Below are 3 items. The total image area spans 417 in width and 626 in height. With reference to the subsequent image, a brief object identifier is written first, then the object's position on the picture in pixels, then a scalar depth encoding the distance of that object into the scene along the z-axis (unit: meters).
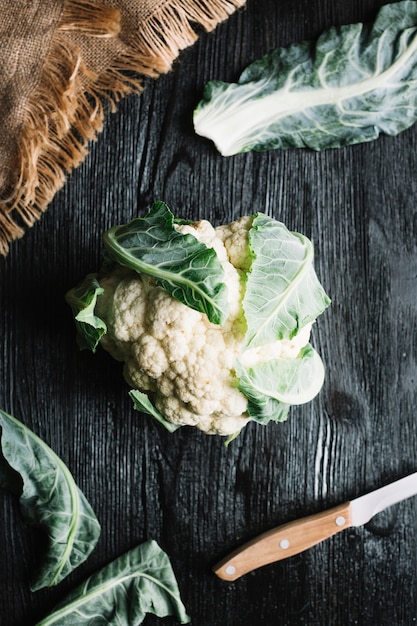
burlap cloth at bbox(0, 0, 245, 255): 1.16
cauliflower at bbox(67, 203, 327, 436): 1.03
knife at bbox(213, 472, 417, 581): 1.24
